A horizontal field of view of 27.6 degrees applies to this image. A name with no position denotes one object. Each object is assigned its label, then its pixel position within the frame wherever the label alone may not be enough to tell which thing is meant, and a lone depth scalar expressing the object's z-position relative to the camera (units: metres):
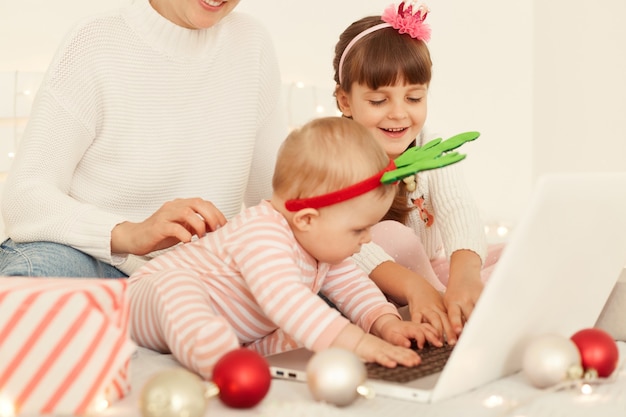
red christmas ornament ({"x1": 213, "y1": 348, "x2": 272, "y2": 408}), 1.32
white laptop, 1.34
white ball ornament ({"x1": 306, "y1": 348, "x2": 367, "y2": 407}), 1.33
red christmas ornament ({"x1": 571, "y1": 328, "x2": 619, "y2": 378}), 1.43
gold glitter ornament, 1.26
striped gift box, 1.30
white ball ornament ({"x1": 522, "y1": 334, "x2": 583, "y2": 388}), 1.40
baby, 1.51
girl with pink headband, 2.15
